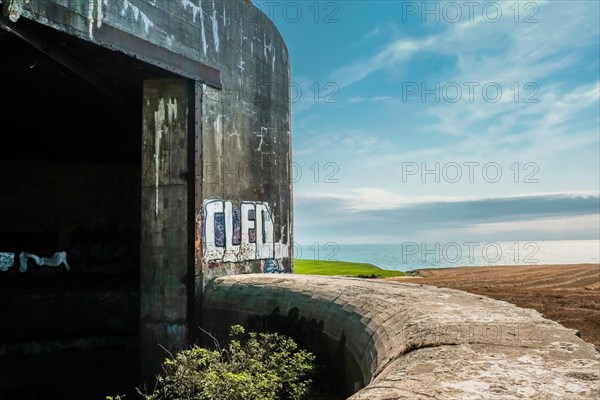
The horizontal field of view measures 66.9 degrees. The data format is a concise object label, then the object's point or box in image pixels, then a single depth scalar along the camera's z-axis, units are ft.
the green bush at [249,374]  19.07
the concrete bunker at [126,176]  29.76
